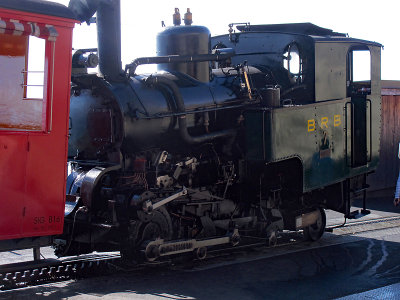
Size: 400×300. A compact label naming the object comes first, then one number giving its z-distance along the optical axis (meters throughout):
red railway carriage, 5.76
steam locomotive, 7.15
